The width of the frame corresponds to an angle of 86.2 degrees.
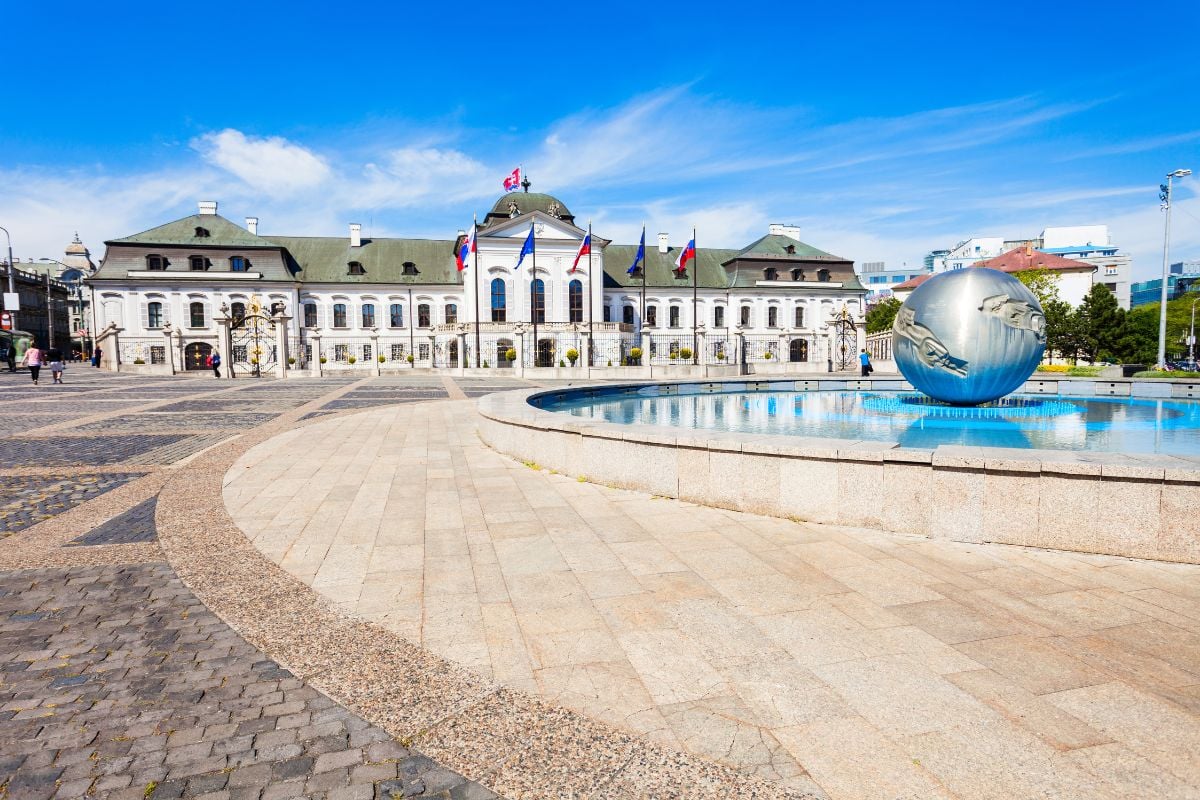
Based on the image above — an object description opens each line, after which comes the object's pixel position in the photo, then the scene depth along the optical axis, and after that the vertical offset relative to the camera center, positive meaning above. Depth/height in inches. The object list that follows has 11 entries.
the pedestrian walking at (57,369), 1194.0 -29.3
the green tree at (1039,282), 1792.6 +180.7
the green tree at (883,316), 2817.9 +143.9
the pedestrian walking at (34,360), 1170.3 -12.1
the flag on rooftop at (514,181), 1878.7 +508.0
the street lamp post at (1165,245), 1160.7 +190.5
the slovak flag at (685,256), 1558.8 +229.2
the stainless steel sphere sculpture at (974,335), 435.8 +8.3
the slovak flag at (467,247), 1550.2 +268.6
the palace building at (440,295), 2015.3 +194.1
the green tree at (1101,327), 1918.1 +56.8
